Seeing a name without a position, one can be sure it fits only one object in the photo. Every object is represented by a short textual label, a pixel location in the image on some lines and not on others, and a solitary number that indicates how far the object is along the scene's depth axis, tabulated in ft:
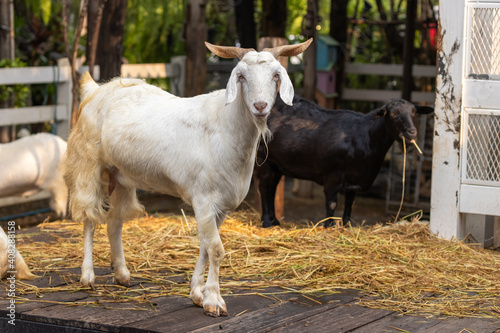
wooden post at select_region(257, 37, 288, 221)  23.68
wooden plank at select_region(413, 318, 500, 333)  13.32
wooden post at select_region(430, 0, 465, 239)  19.90
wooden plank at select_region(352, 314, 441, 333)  13.28
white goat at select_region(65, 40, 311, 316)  13.82
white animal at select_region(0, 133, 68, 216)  24.61
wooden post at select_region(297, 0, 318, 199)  28.40
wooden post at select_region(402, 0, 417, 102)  32.12
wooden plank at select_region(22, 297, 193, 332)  13.33
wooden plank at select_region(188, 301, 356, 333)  13.23
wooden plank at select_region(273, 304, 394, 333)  13.28
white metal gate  19.66
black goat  21.39
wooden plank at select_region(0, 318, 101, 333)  13.42
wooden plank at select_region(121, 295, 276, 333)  13.05
